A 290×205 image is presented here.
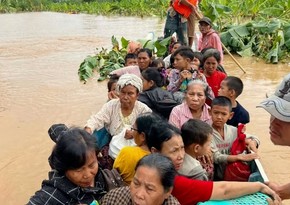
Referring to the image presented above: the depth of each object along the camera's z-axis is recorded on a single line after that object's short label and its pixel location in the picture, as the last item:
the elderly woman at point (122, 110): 3.35
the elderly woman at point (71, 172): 1.96
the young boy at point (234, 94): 3.77
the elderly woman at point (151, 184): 1.83
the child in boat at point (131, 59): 5.45
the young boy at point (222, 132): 3.09
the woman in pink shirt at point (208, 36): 6.29
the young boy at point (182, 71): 4.48
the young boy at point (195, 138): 2.57
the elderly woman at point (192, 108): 3.39
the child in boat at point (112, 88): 4.06
